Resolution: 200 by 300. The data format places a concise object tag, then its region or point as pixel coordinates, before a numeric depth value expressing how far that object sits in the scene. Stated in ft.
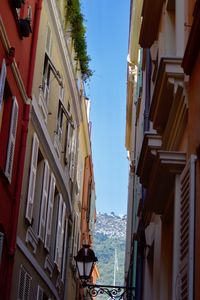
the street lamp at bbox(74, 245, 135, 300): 52.42
